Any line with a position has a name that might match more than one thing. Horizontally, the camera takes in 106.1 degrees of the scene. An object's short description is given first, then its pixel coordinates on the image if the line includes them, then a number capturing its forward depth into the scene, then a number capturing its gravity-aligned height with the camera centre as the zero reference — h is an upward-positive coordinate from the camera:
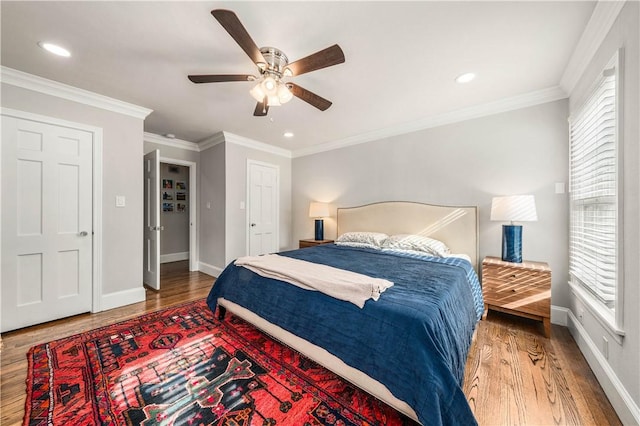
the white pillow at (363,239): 3.32 -0.39
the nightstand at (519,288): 2.25 -0.74
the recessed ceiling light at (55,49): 1.90 +1.31
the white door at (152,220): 3.37 -0.14
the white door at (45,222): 2.28 -0.12
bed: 1.11 -0.69
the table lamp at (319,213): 4.32 -0.02
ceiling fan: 1.54 +1.03
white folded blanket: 1.46 -0.47
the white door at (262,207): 4.49 +0.09
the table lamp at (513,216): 2.40 -0.03
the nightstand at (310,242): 4.21 -0.54
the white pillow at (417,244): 2.79 -0.39
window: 1.50 +0.13
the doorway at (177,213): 4.65 -0.05
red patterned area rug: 1.33 -1.13
